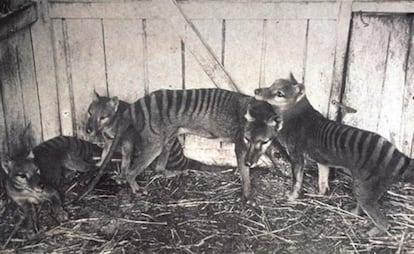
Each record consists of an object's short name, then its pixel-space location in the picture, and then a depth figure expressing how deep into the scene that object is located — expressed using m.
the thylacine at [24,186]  4.38
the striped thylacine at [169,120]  4.98
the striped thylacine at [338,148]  4.36
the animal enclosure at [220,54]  4.88
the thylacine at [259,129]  4.63
